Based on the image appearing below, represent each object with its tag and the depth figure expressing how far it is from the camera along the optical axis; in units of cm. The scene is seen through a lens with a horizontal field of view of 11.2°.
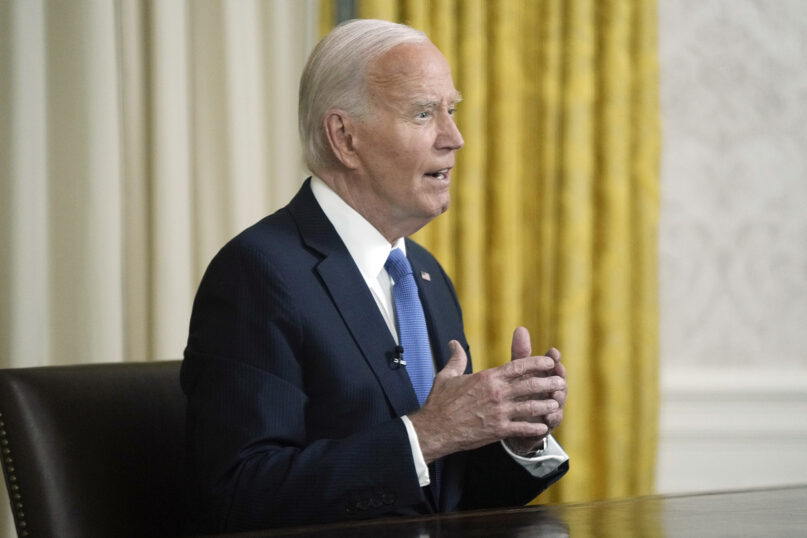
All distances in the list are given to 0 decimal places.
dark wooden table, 460
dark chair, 476
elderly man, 477
